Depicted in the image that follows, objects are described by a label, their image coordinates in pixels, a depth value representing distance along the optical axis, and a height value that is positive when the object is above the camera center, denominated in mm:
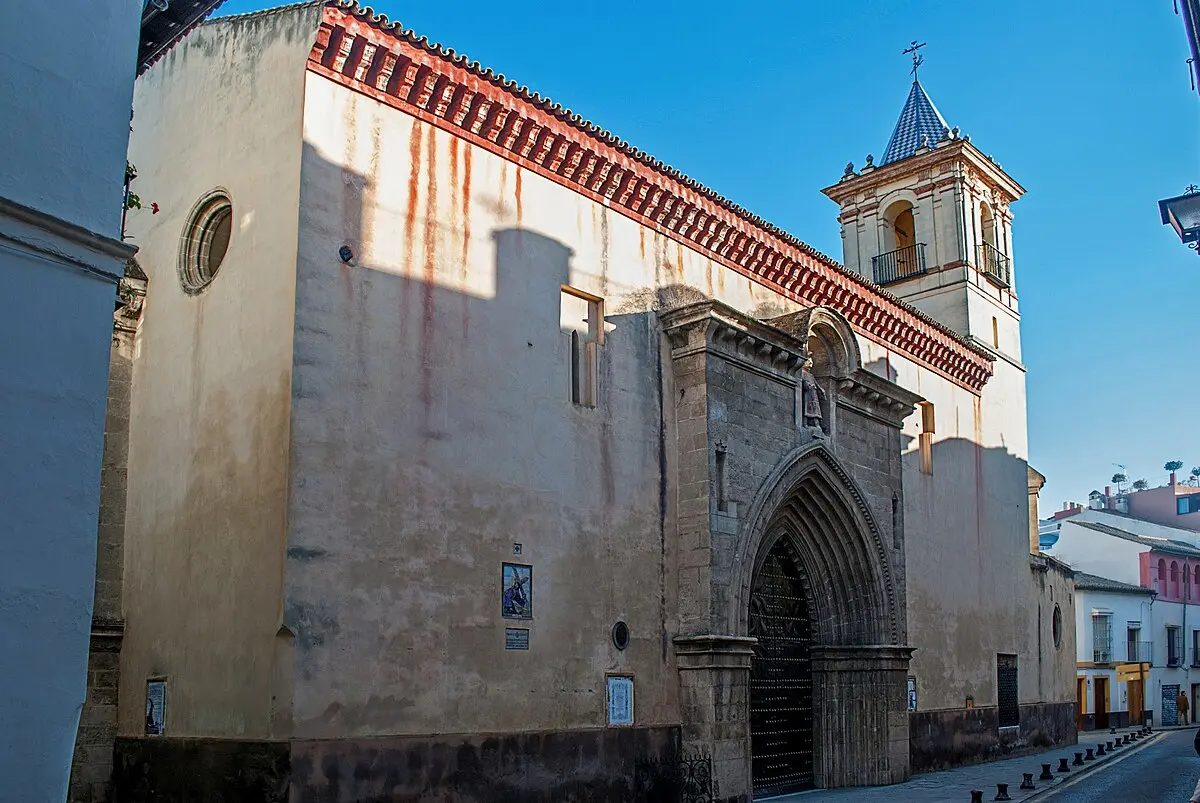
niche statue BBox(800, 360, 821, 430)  15492 +2578
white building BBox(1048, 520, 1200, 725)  37375 -340
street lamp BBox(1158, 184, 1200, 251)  8000 +2624
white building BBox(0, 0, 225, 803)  5500 +1178
